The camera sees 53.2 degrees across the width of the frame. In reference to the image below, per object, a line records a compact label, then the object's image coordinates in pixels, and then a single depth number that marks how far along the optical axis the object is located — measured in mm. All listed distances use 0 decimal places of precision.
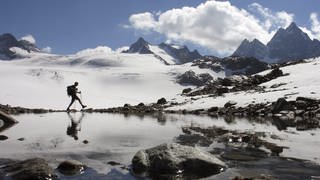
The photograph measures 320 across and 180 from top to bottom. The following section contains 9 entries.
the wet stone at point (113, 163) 9317
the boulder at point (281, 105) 26544
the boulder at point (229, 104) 31159
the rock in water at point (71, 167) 8464
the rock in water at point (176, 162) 8674
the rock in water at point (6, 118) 19203
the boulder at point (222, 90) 43106
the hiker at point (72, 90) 31386
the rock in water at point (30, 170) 7751
